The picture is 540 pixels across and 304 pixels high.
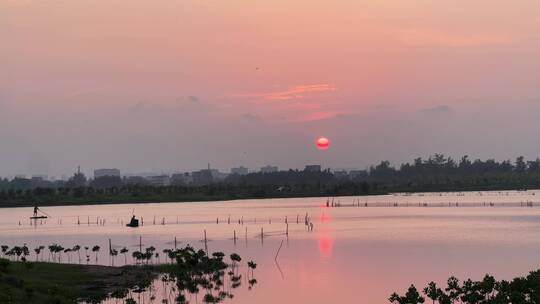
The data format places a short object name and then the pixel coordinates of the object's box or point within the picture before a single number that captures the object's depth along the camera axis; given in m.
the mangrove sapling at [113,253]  61.93
